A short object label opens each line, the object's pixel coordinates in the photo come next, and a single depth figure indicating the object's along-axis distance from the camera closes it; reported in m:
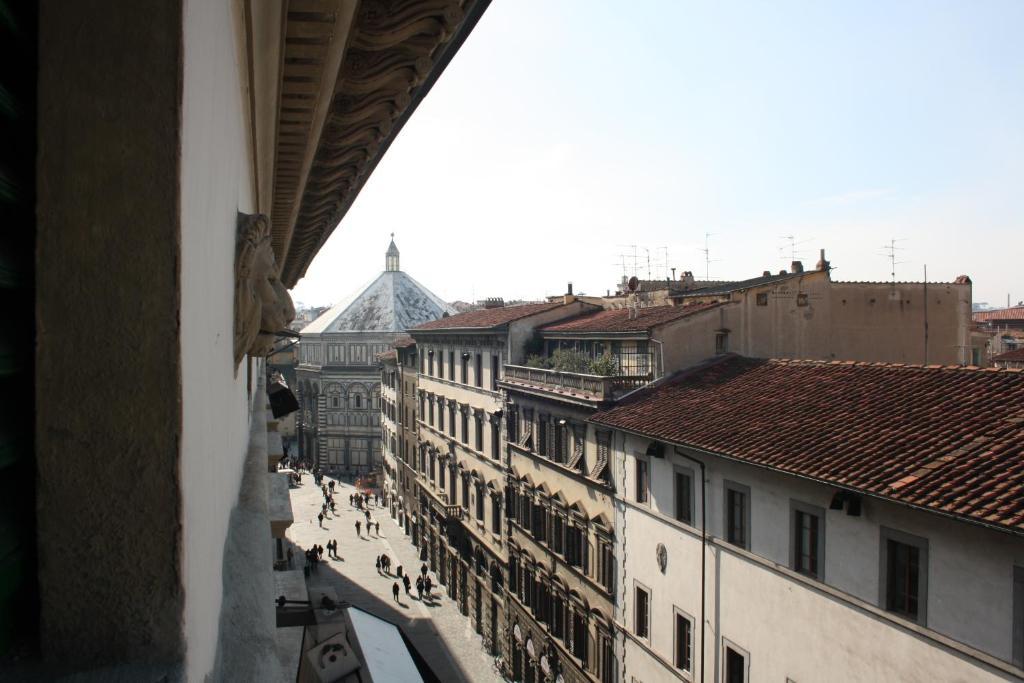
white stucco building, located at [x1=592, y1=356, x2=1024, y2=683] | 11.13
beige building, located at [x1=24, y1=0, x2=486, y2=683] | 1.56
